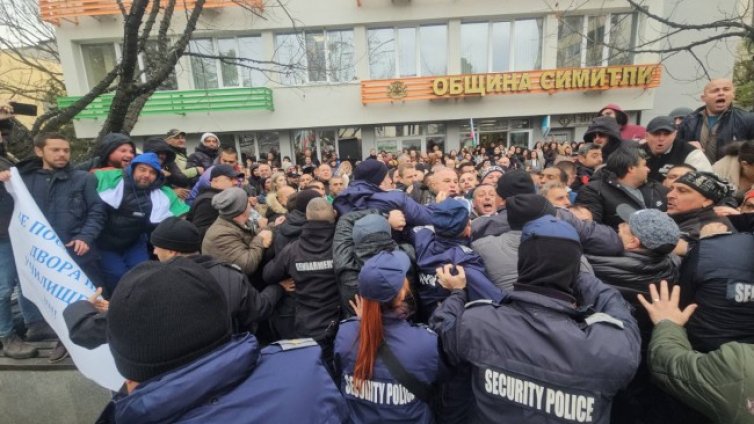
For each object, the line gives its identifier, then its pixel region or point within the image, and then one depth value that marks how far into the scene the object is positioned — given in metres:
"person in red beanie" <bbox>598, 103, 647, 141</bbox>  5.11
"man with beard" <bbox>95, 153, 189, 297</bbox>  3.26
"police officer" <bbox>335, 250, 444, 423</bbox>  1.80
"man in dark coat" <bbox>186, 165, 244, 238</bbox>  3.22
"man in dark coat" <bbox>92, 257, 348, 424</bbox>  0.92
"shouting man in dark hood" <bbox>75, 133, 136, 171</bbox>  3.65
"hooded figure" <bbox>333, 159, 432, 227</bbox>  2.90
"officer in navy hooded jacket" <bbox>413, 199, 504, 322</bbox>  2.27
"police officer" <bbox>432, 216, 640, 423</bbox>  1.40
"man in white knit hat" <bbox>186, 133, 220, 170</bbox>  5.70
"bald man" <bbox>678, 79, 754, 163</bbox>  3.86
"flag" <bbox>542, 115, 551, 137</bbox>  14.34
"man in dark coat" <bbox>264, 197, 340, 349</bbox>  2.67
